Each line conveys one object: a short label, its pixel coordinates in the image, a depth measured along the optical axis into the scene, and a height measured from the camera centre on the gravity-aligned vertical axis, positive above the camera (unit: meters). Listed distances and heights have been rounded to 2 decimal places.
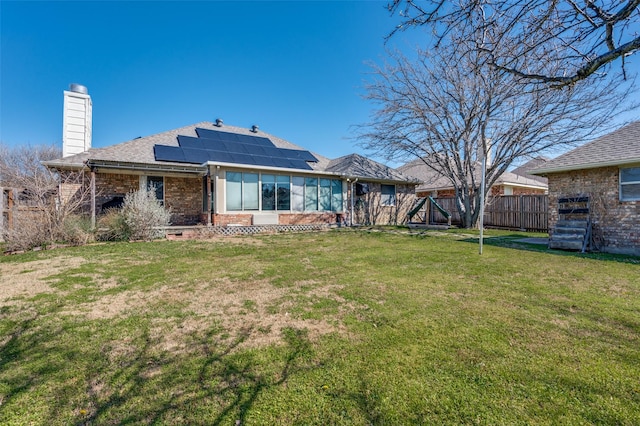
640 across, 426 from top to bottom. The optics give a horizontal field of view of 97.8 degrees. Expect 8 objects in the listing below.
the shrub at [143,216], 9.27 -0.12
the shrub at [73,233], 8.55 -0.65
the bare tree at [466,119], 11.62 +4.48
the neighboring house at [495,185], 18.42 +2.01
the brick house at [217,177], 11.53 +1.68
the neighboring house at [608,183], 8.07 +0.98
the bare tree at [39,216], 7.74 -0.12
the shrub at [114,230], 9.30 -0.59
